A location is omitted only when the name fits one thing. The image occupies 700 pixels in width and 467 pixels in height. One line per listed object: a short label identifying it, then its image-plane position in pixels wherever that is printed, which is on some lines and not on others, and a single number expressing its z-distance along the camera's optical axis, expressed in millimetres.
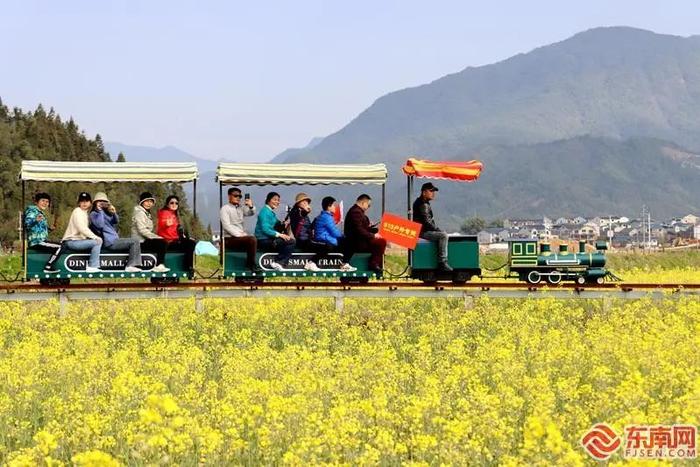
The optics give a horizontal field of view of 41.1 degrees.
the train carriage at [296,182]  19453
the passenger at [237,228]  19234
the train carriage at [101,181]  18953
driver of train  19703
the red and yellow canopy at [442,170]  20375
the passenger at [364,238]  19406
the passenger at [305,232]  19484
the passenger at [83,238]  18609
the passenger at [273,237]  19328
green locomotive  22344
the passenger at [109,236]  19016
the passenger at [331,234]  19422
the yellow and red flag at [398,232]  19672
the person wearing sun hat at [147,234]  19141
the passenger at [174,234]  19438
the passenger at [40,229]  18766
